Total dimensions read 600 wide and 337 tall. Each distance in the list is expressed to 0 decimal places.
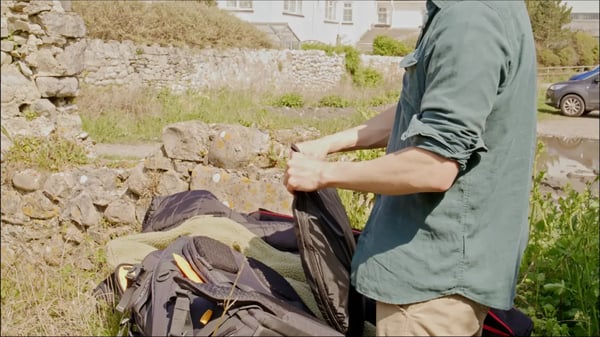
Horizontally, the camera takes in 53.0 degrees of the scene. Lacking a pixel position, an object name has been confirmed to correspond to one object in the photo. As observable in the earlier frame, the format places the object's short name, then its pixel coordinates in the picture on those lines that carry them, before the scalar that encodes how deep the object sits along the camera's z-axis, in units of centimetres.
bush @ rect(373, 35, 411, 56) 3017
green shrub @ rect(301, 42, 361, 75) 2462
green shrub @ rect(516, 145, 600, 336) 300
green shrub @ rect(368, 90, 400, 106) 1885
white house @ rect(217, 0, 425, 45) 3244
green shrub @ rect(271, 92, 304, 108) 1722
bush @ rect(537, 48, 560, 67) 3306
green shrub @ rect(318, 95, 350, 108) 1844
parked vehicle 1881
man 159
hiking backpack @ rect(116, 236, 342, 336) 201
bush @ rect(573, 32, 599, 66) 3584
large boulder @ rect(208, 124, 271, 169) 454
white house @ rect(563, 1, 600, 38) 5254
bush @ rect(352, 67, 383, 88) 2405
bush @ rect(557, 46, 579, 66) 3422
